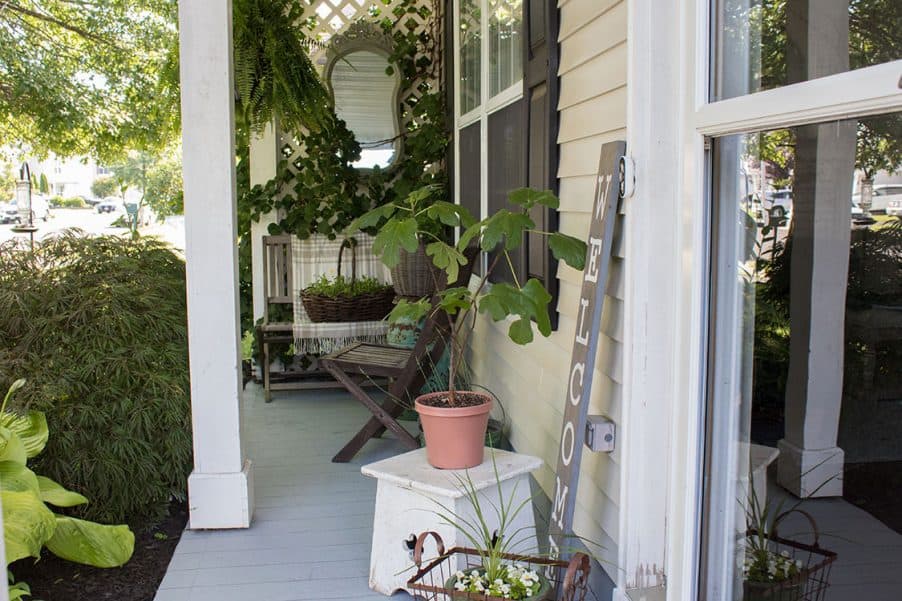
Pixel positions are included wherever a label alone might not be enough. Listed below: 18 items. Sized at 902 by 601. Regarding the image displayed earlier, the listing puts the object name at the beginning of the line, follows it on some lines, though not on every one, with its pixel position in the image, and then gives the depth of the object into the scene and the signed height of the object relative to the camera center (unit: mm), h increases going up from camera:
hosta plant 2299 -752
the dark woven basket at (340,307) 4910 -339
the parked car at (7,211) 16312 +702
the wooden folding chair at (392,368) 3607 -530
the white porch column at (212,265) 2826 -60
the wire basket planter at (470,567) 1860 -781
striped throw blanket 4895 -182
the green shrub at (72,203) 23047 +1185
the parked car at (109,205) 22969 +1137
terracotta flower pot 2467 -537
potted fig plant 2221 -138
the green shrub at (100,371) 2988 -446
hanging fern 4363 +923
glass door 1122 -83
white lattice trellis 5230 +1366
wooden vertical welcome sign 2029 -233
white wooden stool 2369 -717
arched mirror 5254 +925
